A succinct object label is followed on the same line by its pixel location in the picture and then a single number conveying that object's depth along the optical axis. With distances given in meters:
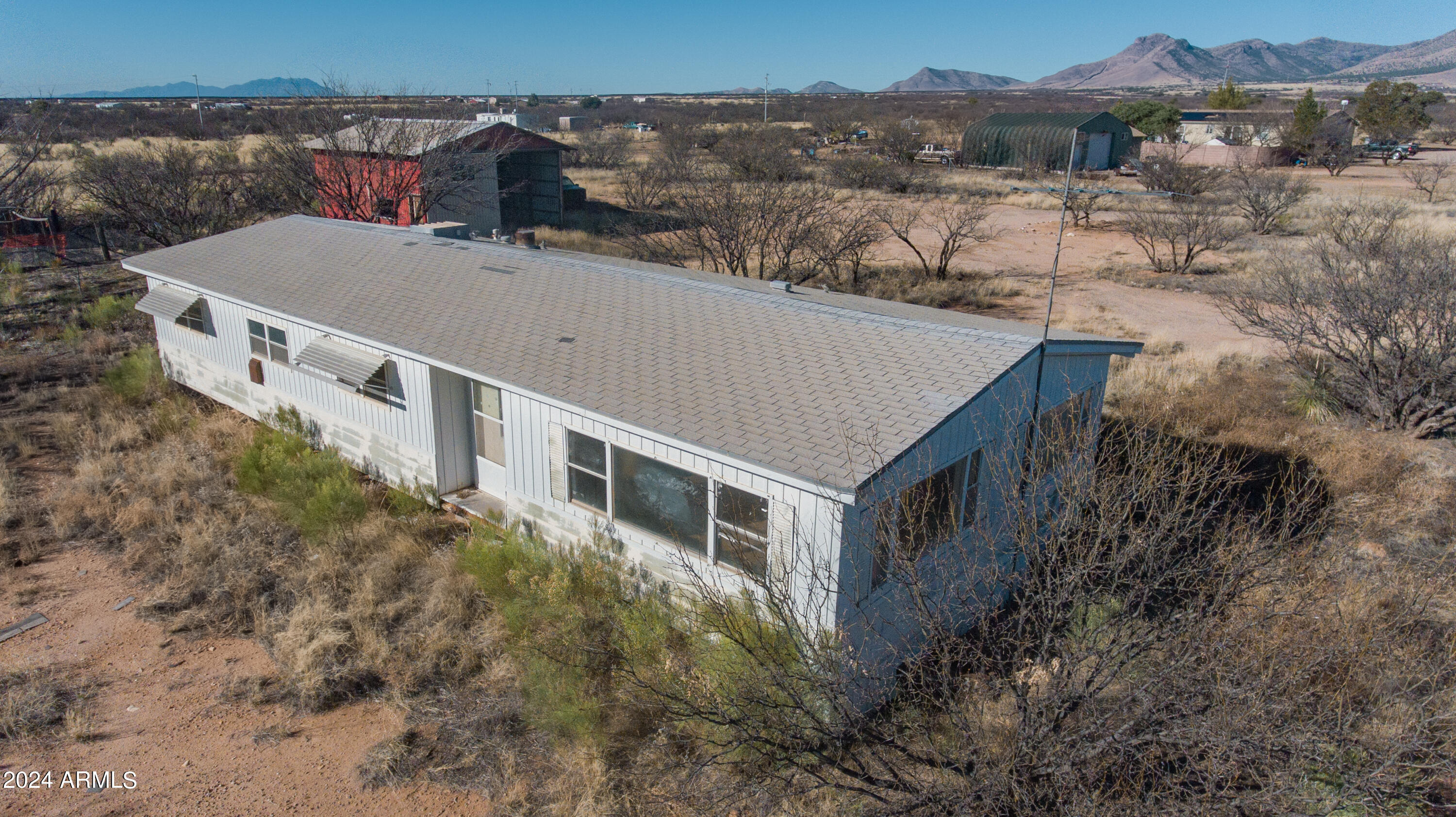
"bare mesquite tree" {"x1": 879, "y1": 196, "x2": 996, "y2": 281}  26.53
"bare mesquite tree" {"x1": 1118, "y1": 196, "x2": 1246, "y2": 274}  27.62
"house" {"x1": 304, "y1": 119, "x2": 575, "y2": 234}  25.83
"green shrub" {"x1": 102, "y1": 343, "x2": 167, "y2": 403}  14.95
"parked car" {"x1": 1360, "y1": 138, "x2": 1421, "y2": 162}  58.12
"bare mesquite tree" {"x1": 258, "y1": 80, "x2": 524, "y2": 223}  25.58
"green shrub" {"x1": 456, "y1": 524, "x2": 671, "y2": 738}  7.13
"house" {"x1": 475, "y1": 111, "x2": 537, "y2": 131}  38.66
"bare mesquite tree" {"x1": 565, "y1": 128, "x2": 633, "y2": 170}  56.31
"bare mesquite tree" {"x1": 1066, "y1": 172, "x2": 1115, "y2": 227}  37.16
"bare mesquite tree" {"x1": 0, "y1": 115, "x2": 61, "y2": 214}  22.86
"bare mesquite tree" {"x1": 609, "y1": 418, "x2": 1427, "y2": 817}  4.79
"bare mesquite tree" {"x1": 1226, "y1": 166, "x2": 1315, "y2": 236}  32.16
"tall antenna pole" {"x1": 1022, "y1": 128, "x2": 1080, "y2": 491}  8.63
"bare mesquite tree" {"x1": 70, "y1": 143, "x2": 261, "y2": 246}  24.12
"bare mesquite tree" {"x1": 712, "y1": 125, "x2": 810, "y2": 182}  30.20
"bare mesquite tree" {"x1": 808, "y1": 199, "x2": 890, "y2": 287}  22.53
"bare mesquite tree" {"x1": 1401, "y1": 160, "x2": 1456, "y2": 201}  39.66
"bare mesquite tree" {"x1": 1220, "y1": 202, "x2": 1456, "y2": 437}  12.66
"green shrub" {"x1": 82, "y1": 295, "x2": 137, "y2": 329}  19.12
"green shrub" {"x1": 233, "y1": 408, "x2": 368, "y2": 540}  10.33
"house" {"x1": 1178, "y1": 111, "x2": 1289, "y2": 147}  57.66
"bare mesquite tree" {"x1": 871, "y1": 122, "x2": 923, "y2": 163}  53.88
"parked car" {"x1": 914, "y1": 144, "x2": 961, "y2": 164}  59.75
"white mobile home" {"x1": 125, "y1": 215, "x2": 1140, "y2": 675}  7.25
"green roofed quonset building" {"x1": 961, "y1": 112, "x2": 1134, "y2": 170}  54.56
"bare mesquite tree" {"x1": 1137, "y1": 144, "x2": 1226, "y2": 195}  36.62
